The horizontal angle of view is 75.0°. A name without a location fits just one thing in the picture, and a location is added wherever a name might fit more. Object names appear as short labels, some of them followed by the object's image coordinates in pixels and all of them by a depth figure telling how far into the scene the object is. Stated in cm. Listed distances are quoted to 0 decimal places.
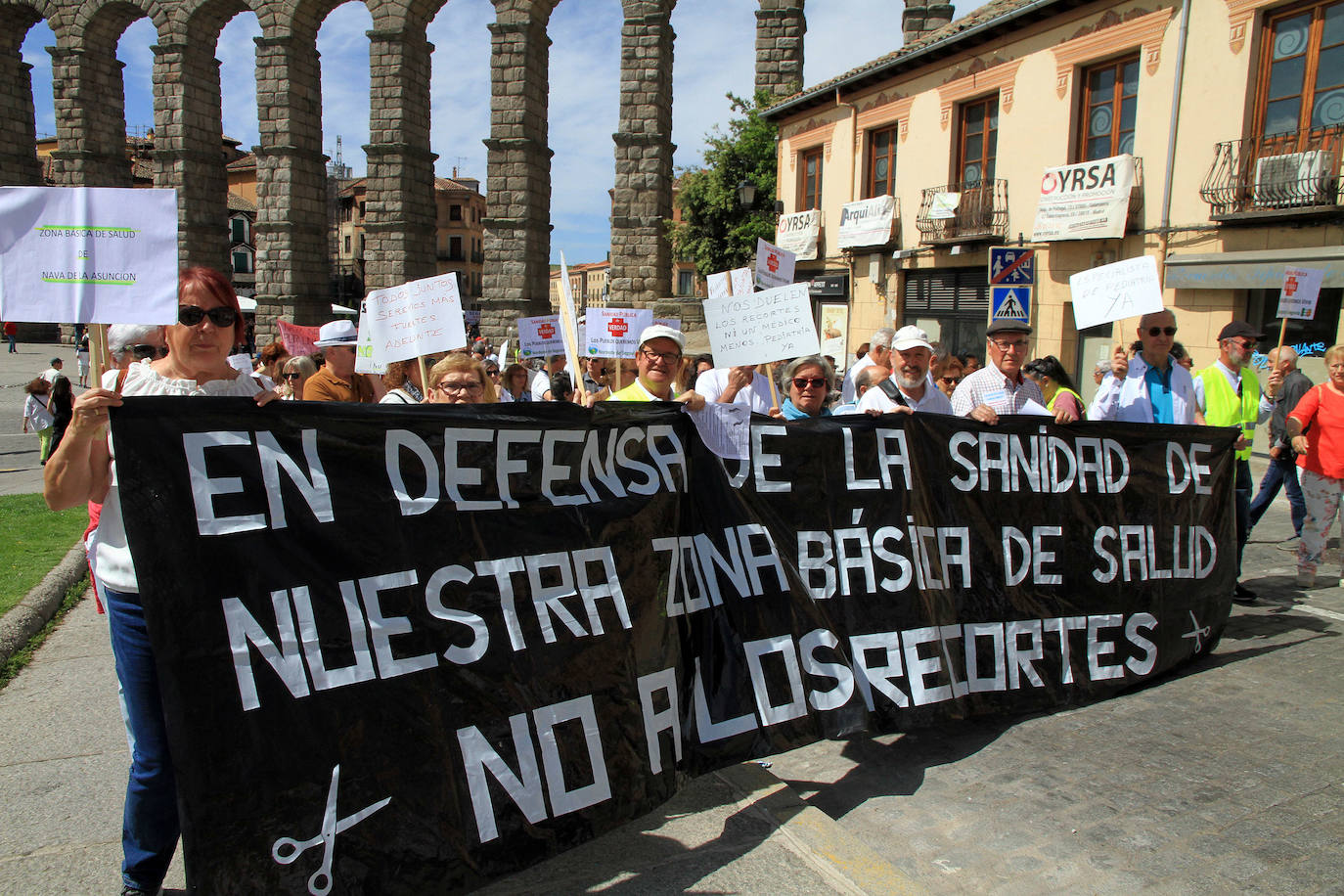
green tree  2692
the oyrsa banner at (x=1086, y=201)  1349
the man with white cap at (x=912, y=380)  451
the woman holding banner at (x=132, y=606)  231
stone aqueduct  2625
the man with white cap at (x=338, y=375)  581
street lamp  2053
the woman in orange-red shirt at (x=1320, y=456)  627
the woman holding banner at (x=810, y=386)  459
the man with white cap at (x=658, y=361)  409
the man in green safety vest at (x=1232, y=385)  646
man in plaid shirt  477
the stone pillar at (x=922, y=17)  2716
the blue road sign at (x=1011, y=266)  1021
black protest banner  238
